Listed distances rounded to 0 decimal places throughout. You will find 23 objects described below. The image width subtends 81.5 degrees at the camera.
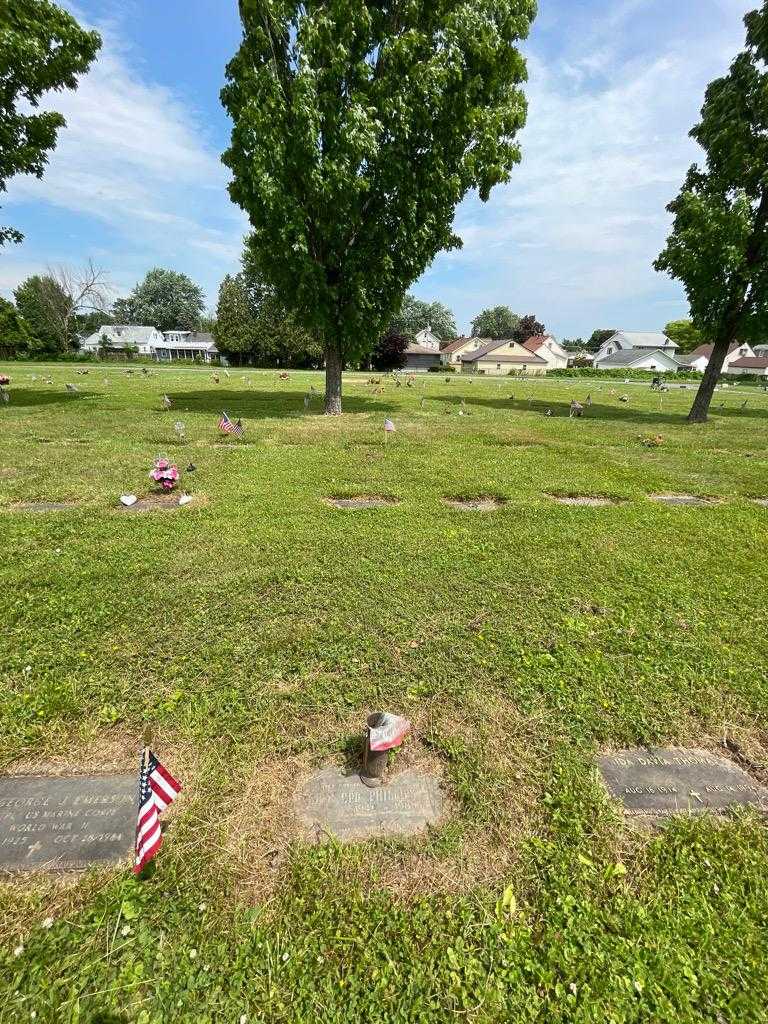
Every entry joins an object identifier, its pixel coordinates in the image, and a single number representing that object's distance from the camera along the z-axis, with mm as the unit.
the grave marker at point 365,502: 6672
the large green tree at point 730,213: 12516
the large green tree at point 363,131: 10805
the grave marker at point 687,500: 7400
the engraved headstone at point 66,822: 2068
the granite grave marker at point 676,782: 2430
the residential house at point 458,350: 80438
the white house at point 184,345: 77750
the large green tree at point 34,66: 10938
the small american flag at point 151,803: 1932
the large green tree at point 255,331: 53156
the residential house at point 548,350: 80500
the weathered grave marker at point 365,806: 2232
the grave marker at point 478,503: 6773
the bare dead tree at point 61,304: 55778
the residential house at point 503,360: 72062
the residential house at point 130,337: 77188
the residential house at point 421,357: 77812
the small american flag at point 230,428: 10023
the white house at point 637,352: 75500
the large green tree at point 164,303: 95188
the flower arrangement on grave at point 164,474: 6645
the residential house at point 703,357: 77812
